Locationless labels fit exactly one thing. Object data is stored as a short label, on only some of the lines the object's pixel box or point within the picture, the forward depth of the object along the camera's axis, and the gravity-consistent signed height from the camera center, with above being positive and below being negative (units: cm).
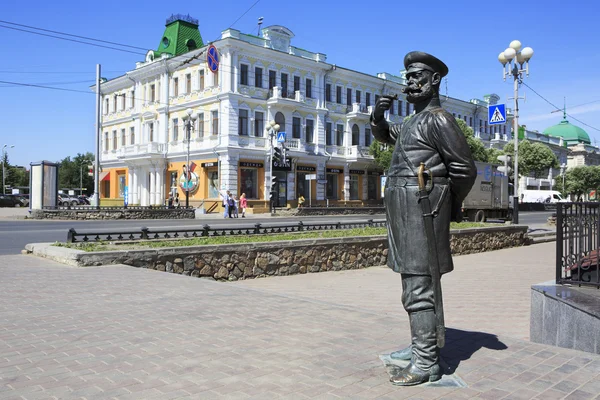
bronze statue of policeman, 356 -4
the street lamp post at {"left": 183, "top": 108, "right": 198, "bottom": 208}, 3222 +495
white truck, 2716 +24
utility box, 2542 +69
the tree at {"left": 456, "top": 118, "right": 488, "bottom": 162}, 4383 +492
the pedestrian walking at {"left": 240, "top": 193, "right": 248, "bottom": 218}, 3133 -15
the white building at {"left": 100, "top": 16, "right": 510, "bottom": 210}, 3581 +613
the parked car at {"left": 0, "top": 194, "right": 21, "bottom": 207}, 4522 -33
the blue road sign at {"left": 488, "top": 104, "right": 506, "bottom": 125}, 1925 +335
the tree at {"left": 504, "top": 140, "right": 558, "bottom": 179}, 5772 +503
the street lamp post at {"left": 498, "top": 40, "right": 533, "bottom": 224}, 1872 +516
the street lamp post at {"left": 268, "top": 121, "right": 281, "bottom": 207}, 3132 +438
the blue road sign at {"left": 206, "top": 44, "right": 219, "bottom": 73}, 3194 +888
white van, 5713 +75
